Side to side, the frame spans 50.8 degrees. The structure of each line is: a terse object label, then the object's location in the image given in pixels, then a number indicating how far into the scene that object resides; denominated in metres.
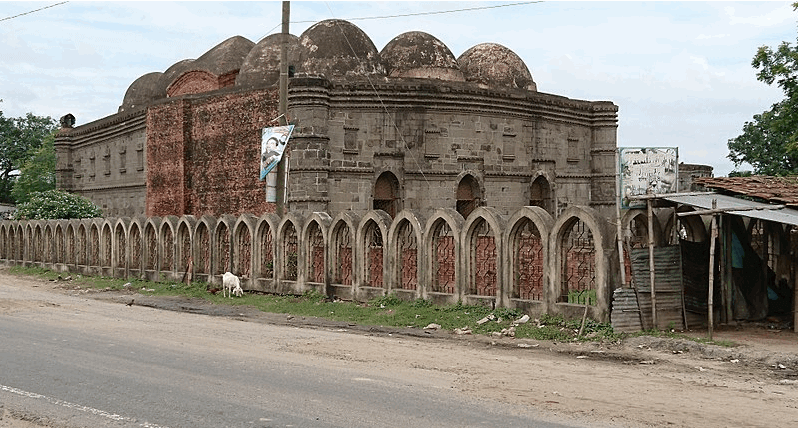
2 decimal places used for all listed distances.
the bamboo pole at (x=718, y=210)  10.70
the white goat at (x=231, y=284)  18.56
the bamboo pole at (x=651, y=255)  11.48
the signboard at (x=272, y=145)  18.81
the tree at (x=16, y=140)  64.56
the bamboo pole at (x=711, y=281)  10.53
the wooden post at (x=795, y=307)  11.75
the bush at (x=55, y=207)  31.20
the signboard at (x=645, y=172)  11.95
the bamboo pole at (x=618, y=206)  11.88
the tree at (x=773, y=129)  24.91
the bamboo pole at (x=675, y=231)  12.71
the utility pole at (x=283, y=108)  18.69
